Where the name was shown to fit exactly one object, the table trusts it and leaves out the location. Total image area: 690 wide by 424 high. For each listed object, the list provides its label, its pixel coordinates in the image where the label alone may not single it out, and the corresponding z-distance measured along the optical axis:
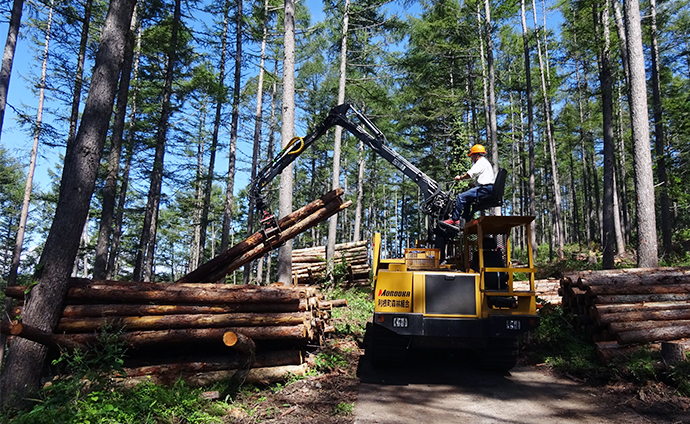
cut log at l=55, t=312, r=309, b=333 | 5.47
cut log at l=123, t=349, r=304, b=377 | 5.55
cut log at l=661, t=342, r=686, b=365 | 5.66
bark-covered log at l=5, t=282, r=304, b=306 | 5.69
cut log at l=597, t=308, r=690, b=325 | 6.94
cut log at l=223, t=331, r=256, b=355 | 5.11
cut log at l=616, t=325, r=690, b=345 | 6.53
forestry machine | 6.17
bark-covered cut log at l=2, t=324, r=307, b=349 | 5.03
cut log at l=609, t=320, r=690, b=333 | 6.70
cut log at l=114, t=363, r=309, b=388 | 5.37
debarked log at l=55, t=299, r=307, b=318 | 5.57
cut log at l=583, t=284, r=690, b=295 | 7.56
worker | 7.27
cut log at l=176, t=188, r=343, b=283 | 7.89
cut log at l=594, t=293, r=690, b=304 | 7.46
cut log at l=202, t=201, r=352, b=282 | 8.27
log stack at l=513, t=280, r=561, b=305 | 11.23
